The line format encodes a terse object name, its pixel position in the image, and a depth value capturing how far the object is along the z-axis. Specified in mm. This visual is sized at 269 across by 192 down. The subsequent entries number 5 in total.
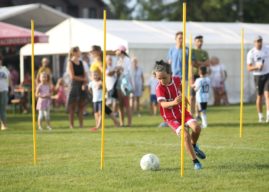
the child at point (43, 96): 19062
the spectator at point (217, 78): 30375
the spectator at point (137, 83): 24469
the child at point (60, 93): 29141
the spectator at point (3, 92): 18859
